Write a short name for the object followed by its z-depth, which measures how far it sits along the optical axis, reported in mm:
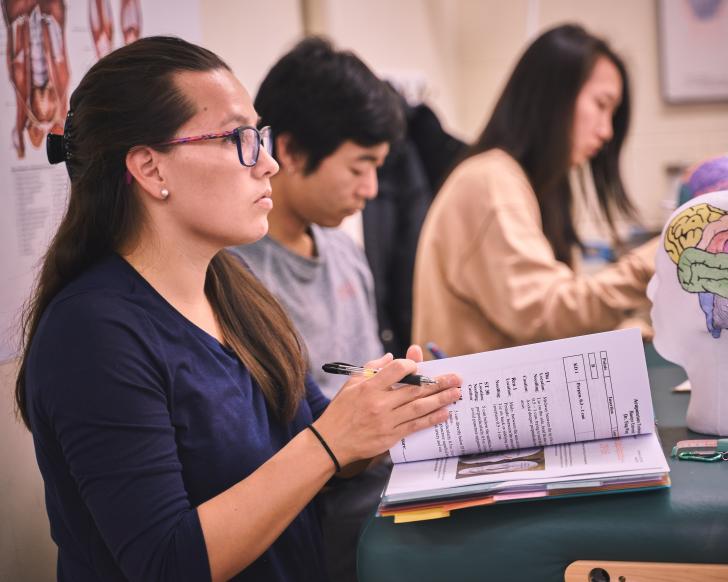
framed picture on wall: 3891
